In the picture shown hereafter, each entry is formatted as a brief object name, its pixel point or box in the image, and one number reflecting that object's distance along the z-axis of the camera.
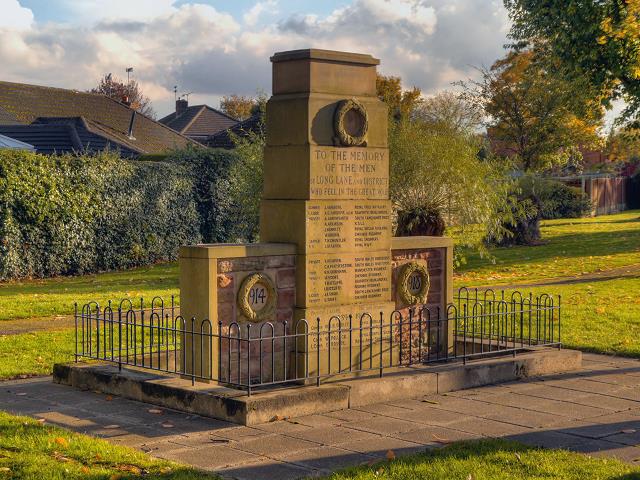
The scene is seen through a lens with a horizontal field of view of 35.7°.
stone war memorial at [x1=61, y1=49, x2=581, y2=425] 10.56
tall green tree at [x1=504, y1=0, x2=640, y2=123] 23.17
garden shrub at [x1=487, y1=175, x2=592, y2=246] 34.06
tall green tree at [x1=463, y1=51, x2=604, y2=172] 38.41
